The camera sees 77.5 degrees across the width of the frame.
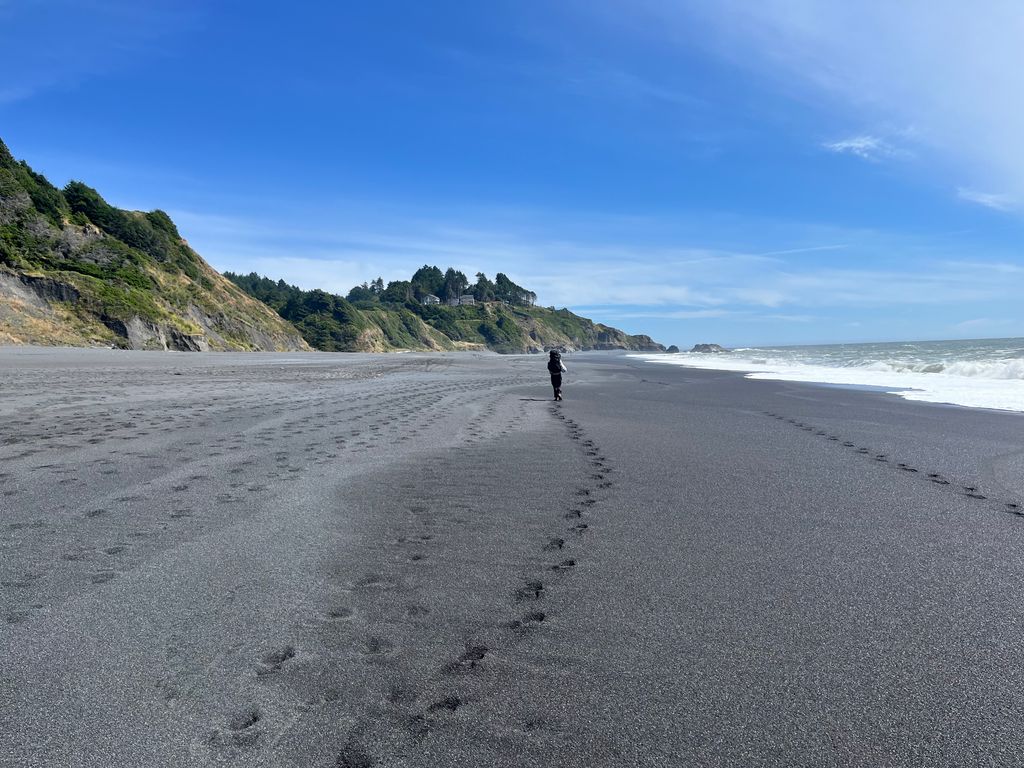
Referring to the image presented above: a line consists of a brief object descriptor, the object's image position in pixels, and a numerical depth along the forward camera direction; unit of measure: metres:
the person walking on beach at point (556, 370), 17.31
